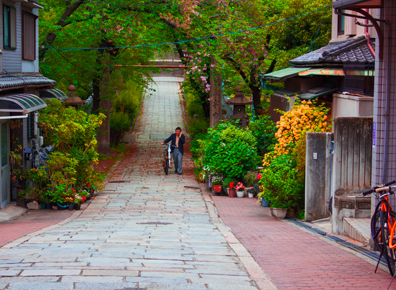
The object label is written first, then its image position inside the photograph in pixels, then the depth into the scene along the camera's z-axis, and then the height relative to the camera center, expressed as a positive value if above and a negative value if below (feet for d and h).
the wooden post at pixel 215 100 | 70.74 +4.34
